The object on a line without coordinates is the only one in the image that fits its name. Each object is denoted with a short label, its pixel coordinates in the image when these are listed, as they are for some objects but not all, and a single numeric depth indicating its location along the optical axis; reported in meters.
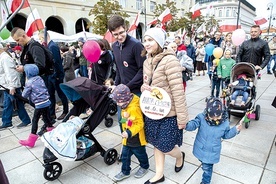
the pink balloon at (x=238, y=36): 5.43
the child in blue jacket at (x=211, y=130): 2.13
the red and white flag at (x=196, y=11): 10.40
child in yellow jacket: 2.20
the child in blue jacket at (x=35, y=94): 3.47
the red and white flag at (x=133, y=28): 8.36
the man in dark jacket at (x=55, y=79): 4.68
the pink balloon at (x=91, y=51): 3.74
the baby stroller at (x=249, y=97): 4.06
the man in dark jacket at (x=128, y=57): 2.47
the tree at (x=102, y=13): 17.62
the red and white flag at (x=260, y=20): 7.51
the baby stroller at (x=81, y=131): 2.43
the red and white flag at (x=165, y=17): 9.07
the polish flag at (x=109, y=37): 7.42
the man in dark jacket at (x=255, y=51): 4.24
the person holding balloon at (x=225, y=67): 5.02
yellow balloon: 6.13
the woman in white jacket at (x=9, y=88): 4.06
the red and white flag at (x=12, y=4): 4.64
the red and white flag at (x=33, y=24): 6.77
